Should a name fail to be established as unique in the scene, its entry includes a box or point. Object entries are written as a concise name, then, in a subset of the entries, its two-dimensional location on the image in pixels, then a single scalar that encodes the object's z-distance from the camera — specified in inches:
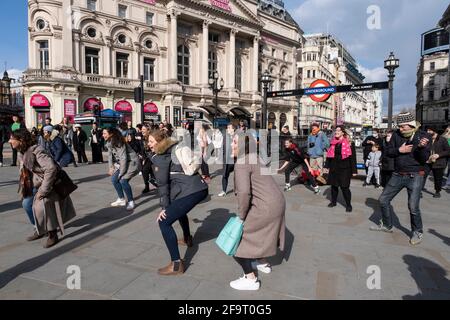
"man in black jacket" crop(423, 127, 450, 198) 319.0
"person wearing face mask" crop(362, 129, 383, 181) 372.9
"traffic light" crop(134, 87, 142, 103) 559.1
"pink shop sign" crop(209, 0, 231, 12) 1479.0
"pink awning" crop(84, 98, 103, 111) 1168.2
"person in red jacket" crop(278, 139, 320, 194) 322.0
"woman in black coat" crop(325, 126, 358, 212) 245.3
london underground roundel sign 488.4
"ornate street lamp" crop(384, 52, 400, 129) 420.2
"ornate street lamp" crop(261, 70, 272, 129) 514.0
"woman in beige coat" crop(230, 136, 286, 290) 115.0
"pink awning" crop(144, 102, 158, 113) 1353.3
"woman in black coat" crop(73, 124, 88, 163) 559.5
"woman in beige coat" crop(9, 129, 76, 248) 161.0
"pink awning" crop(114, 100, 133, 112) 1262.3
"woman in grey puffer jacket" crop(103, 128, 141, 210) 242.5
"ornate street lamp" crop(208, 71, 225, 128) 706.8
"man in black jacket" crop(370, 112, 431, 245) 174.6
